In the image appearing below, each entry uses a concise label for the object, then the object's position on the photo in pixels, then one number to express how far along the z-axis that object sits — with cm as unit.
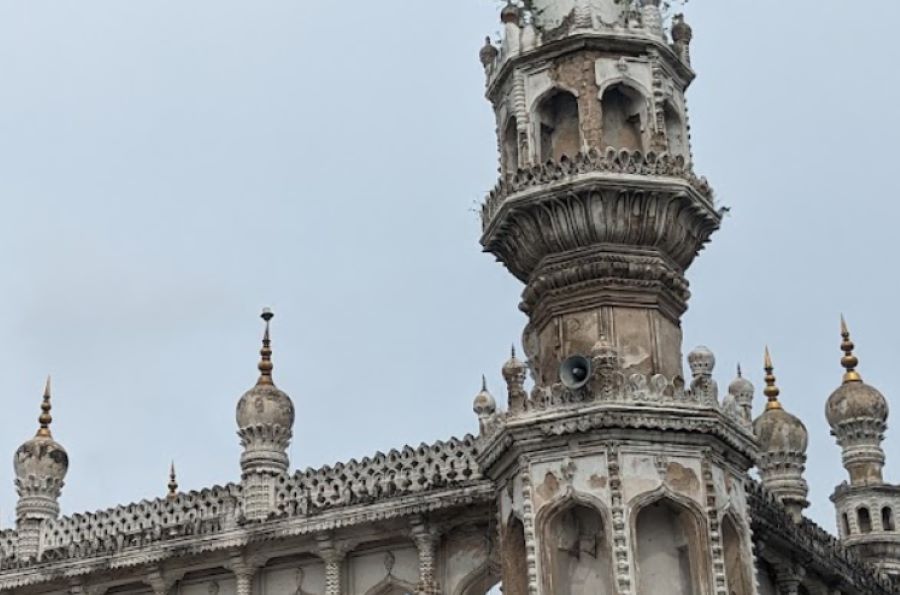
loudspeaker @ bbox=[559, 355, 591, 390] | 1748
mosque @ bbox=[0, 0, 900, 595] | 1698
